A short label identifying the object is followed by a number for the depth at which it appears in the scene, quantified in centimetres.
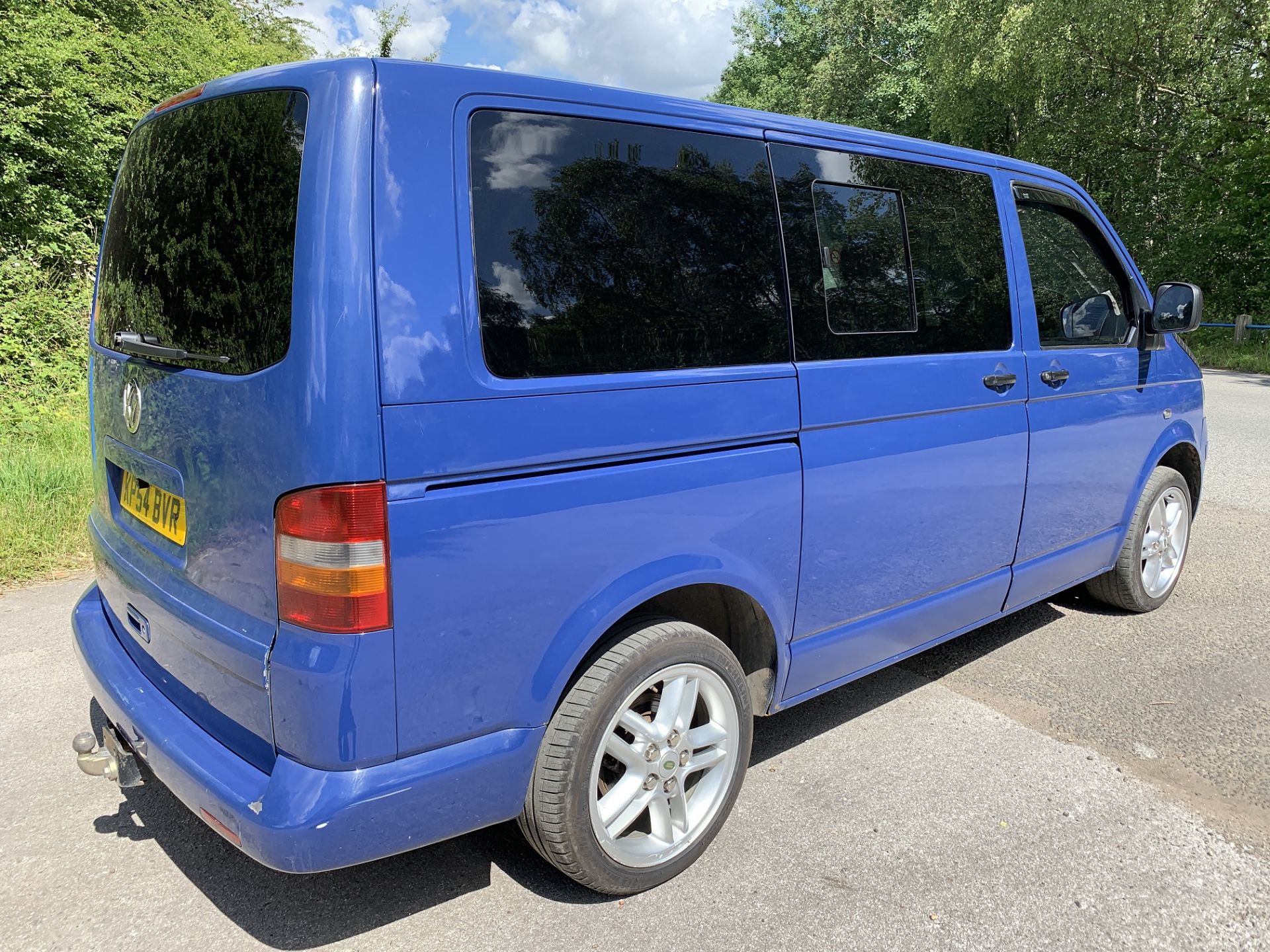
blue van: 194
